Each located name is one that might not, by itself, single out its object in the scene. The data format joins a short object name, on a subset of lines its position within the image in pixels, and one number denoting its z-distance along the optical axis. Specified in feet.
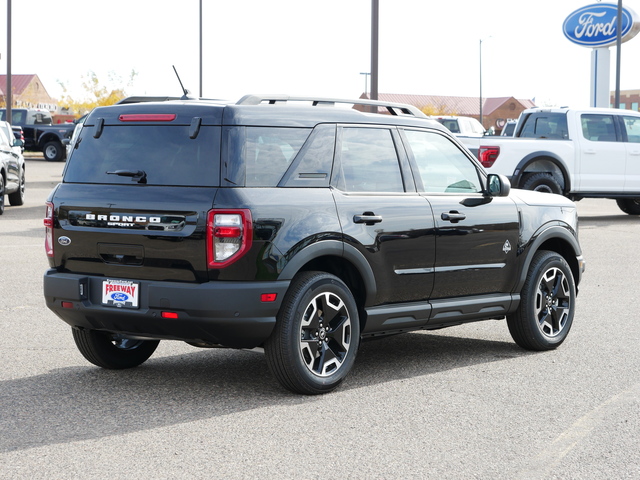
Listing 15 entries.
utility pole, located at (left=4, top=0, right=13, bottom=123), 132.57
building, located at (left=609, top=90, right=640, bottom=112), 408.26
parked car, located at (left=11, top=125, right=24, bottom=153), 131.38
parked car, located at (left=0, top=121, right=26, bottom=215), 67.51
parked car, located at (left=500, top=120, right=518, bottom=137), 114.81
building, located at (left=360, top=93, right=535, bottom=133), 397.60
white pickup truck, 61.87
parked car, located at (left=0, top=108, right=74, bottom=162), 138.92
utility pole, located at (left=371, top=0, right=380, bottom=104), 63.87
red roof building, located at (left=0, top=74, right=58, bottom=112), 368.27
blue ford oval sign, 161.79
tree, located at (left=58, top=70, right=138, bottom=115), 296.75
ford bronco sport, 19.26
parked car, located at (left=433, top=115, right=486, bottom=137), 105.09
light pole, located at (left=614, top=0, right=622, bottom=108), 120.91
